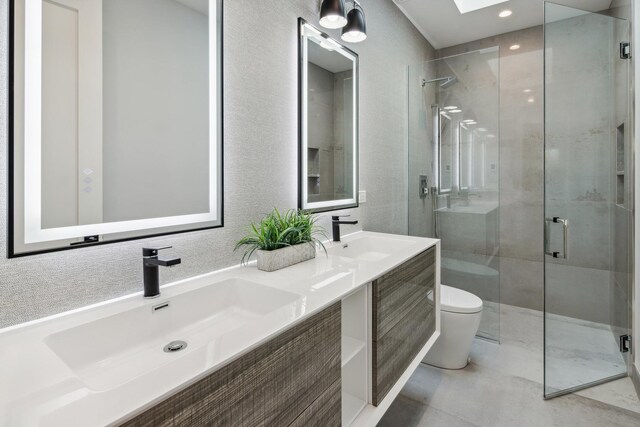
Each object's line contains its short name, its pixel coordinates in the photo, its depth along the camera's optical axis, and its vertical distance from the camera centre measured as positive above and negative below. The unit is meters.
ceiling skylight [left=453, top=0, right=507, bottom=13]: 2.62 +1.75
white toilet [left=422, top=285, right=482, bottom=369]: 2.04 -0.78
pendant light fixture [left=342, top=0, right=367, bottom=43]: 1.74 +1.04
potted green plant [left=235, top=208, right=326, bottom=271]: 1.25 -0.12
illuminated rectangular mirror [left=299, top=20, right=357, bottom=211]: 1.66 +0.53
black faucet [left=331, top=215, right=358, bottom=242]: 1.81 -0.08
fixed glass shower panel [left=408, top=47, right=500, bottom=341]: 2.66 +0.40
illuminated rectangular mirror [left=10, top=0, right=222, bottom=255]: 0.82 +0.29
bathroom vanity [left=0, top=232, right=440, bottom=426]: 0.53 -0.32
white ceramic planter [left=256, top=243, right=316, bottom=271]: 1.24 -0.18
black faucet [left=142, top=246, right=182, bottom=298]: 0.96 -0.18
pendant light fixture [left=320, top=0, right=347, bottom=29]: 1.59 +1.01
